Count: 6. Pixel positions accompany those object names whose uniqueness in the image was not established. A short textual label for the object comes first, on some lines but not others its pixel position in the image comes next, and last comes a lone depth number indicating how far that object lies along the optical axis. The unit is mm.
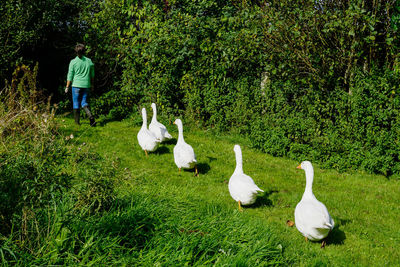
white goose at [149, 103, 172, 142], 7777
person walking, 9219
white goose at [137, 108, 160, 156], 7051
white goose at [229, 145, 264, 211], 4722
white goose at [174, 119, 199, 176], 6059
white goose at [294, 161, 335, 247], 3861
